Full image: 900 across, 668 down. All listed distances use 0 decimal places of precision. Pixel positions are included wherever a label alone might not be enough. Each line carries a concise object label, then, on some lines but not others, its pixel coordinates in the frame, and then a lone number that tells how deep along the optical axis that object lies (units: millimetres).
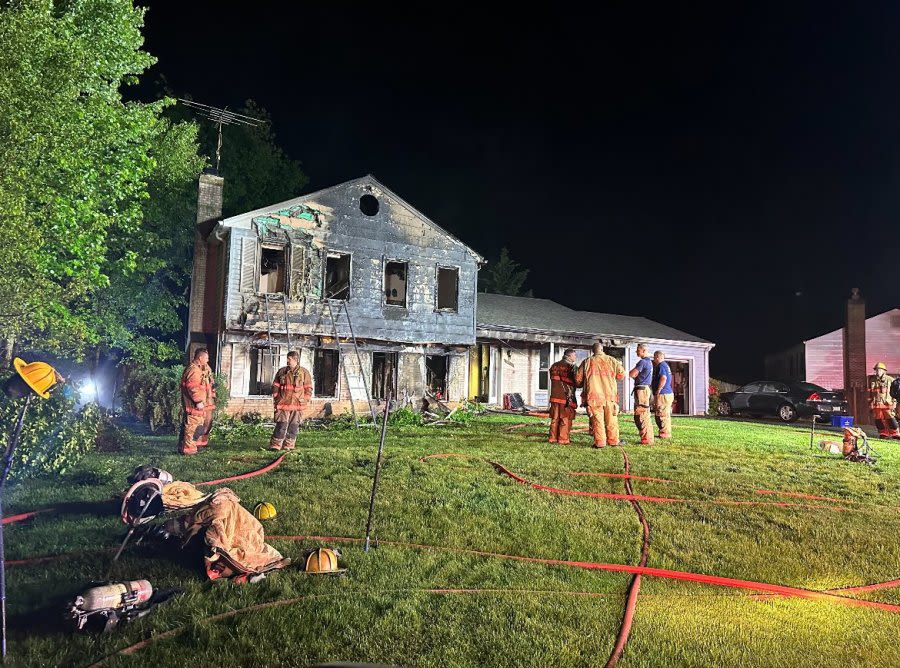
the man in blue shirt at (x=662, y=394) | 12047
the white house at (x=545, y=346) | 21500
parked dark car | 20344
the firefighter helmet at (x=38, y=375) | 3178
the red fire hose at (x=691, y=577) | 4051
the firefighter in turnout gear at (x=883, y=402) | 14992
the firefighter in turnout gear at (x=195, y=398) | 9773
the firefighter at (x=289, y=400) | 10609
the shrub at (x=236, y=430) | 12398
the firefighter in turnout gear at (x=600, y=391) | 10875
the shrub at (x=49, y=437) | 7227
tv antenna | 20134
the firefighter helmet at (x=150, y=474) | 5039
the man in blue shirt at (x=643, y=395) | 11781
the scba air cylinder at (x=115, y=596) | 3311
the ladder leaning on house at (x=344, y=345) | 16891
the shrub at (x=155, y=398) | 12891
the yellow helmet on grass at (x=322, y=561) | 4211
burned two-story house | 15953
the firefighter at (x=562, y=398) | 11266
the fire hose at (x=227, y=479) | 5527
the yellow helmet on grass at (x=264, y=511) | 5574
